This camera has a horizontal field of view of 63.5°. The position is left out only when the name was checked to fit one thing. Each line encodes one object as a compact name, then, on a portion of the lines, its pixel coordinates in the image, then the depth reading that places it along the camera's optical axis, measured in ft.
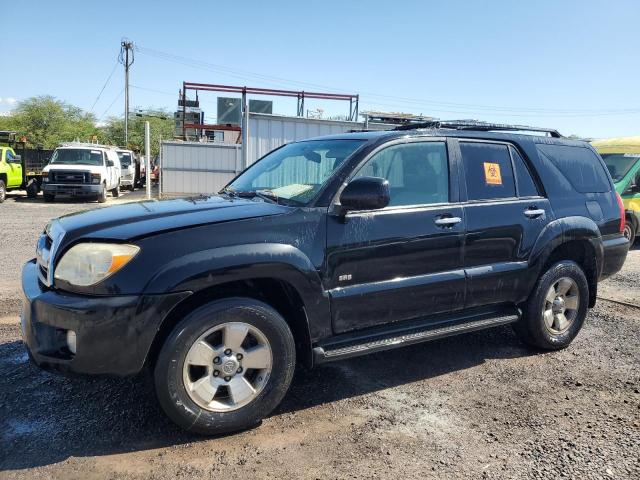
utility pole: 141.90
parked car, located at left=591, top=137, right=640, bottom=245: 33.45
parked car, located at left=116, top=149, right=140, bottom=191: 77.93
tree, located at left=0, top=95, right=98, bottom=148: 127.13
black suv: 9.22
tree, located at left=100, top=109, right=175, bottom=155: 161.62
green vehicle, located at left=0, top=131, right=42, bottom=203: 58.36
